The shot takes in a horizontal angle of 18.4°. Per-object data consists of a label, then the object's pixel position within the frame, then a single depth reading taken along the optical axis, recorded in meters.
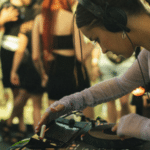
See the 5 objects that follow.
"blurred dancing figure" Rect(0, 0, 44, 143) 4.12
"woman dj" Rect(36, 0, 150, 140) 1.92
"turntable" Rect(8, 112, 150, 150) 1.96
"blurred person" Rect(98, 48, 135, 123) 4.04
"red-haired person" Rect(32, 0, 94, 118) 3.23
